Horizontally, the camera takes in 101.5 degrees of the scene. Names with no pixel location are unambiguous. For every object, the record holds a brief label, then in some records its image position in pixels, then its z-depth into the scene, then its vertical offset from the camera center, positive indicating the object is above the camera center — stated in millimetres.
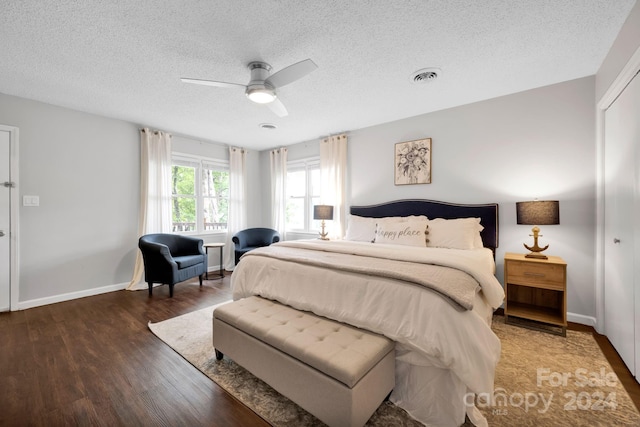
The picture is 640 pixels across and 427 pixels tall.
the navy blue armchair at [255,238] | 4930 -483
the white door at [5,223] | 3092 -96
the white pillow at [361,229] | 3711 -242
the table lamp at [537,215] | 2574 -37
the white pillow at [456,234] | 3006 -257
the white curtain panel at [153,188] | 4184 +435
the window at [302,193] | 5285 +409
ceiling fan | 2113 +1158
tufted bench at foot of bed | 1324 -848
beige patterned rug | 1522 -1197
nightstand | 2502 -888
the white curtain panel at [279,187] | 5531 +568
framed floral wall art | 3732 +740
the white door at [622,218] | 1920 -57
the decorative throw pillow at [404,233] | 3200 -265
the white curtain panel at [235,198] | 5398 +324
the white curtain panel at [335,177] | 4566 +633
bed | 1443 -605
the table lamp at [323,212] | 4398 +13
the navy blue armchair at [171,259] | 3633 -675
